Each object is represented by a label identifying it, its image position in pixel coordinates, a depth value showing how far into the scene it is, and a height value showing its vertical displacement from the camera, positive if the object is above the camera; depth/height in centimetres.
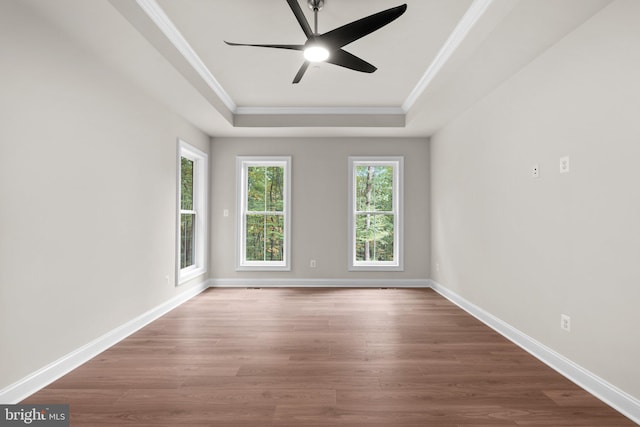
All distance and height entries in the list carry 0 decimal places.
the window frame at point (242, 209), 571 +13
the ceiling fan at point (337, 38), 216 +123
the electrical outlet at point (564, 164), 256 +39
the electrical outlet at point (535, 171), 290 +39
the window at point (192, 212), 499 +8
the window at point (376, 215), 585 +4
